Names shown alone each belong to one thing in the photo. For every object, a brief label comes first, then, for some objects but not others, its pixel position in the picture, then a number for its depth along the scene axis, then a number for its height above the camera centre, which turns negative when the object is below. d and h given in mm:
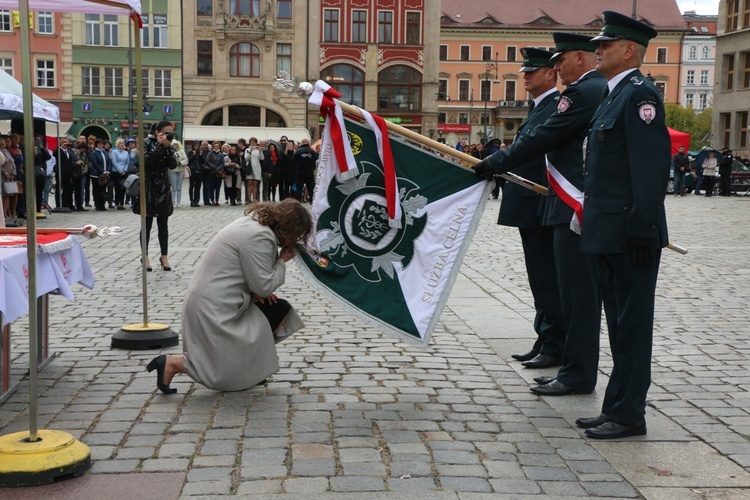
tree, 95062 +3213
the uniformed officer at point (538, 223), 6281 -472
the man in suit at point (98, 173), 23859 -725
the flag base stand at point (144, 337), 7016 -1386
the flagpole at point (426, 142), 5541 +41
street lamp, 93119 +7443
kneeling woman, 5582 -887
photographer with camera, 11156 -383
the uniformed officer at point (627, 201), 4680 -236
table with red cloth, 4980 -761
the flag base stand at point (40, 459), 4102 -1338
